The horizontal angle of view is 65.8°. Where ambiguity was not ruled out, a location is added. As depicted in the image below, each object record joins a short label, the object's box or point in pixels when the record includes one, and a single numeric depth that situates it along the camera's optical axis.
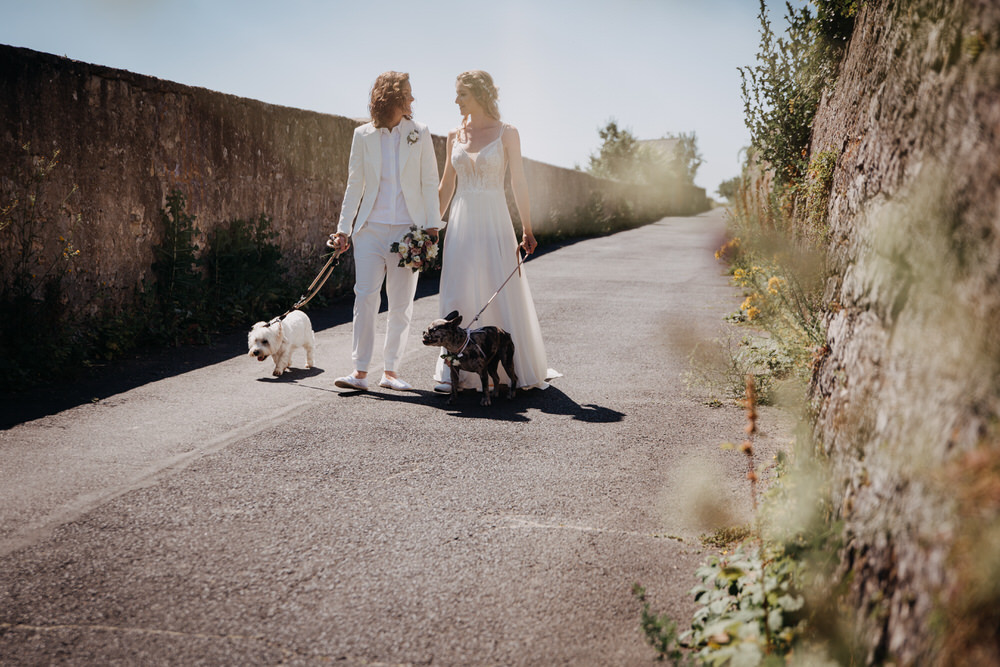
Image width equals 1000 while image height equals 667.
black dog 5.37
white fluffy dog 6.23
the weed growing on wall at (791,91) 7.07
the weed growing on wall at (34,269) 5.85
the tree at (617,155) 50.31
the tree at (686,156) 67.56
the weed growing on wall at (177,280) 7.70
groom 5.75
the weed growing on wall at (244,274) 8.47
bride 5.85
